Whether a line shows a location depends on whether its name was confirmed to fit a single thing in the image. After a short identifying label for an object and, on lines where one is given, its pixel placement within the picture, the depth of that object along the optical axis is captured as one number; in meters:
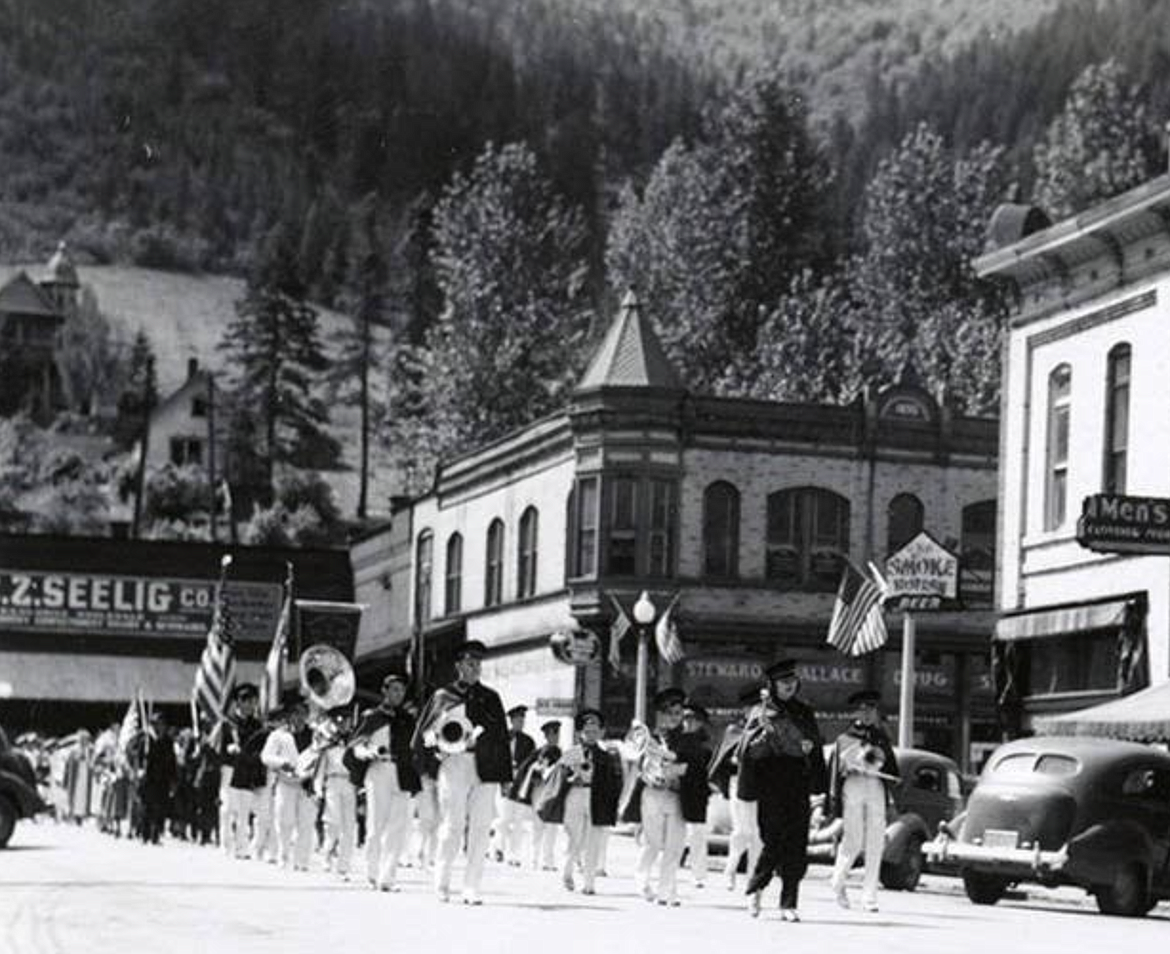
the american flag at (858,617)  35.78
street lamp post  39.97
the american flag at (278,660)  39.72
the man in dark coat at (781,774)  19.59
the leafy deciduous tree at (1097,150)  73.38
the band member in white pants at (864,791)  21.25
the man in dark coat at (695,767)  22.81
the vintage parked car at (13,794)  29.89
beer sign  32.66
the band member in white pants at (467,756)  20.83
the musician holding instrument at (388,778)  22.70
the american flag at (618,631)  47.91
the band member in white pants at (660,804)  22.47
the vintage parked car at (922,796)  29.23
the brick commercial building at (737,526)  52.31
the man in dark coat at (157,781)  37.75
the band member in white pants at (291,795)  27.58
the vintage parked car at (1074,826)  23.59
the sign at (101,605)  75.38
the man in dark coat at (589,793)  24.36
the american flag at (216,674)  39.31
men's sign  30.72
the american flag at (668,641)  44.19
